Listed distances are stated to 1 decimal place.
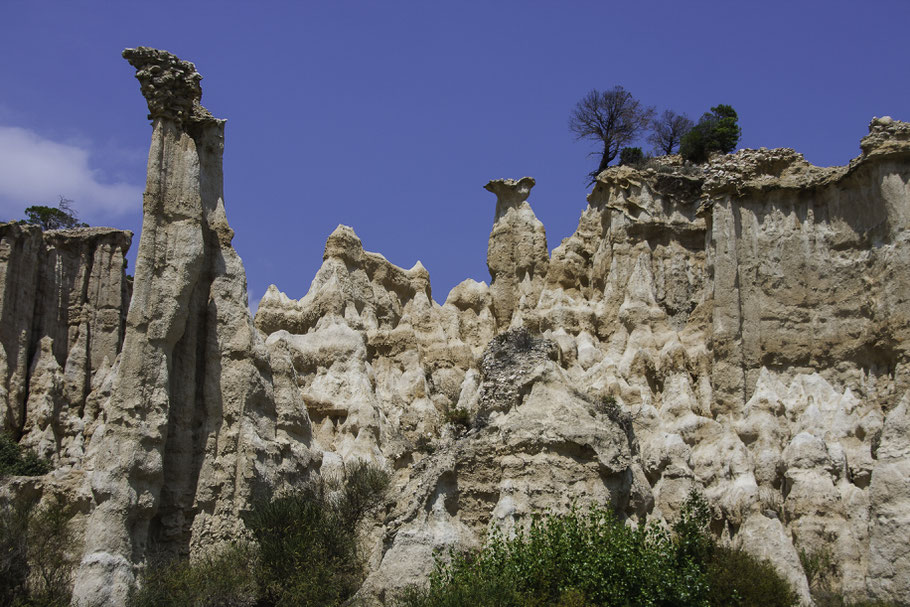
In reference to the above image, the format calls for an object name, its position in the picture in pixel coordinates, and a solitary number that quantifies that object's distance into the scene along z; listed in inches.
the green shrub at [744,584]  1042.7
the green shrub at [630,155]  2032.5
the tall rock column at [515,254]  1875.0
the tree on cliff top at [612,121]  2069.4
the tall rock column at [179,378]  1040.8
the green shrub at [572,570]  916.0
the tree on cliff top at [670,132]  2118.6
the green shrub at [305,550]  1010.7
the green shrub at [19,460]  1408.7
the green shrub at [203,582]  990.4
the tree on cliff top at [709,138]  1980.8
